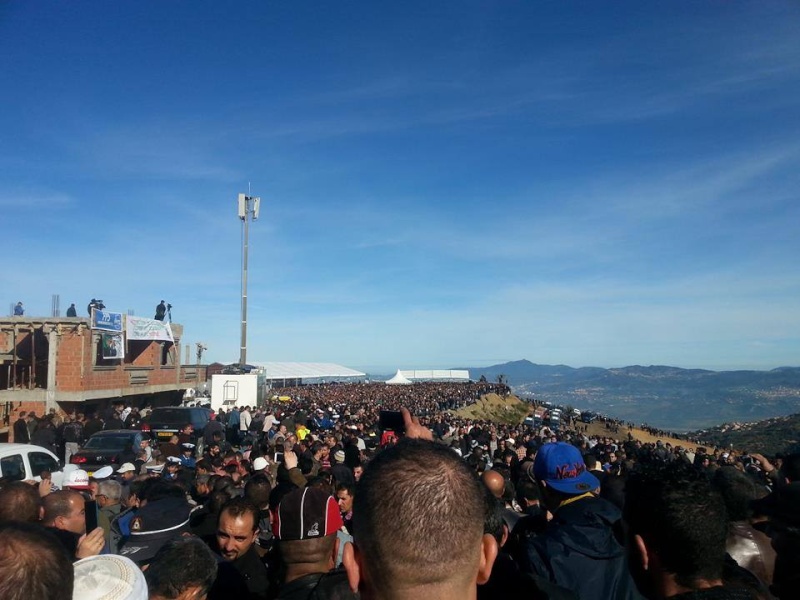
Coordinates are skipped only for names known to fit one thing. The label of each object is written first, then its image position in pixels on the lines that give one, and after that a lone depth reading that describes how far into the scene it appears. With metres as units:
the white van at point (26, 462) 8.32
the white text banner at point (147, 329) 27.25
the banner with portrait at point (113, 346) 24.30
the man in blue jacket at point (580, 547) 2.73
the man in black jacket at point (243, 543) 3.61
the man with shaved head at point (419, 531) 1.49
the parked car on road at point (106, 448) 11.84
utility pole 32.38
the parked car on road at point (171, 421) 16.06
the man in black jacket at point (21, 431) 16.88
